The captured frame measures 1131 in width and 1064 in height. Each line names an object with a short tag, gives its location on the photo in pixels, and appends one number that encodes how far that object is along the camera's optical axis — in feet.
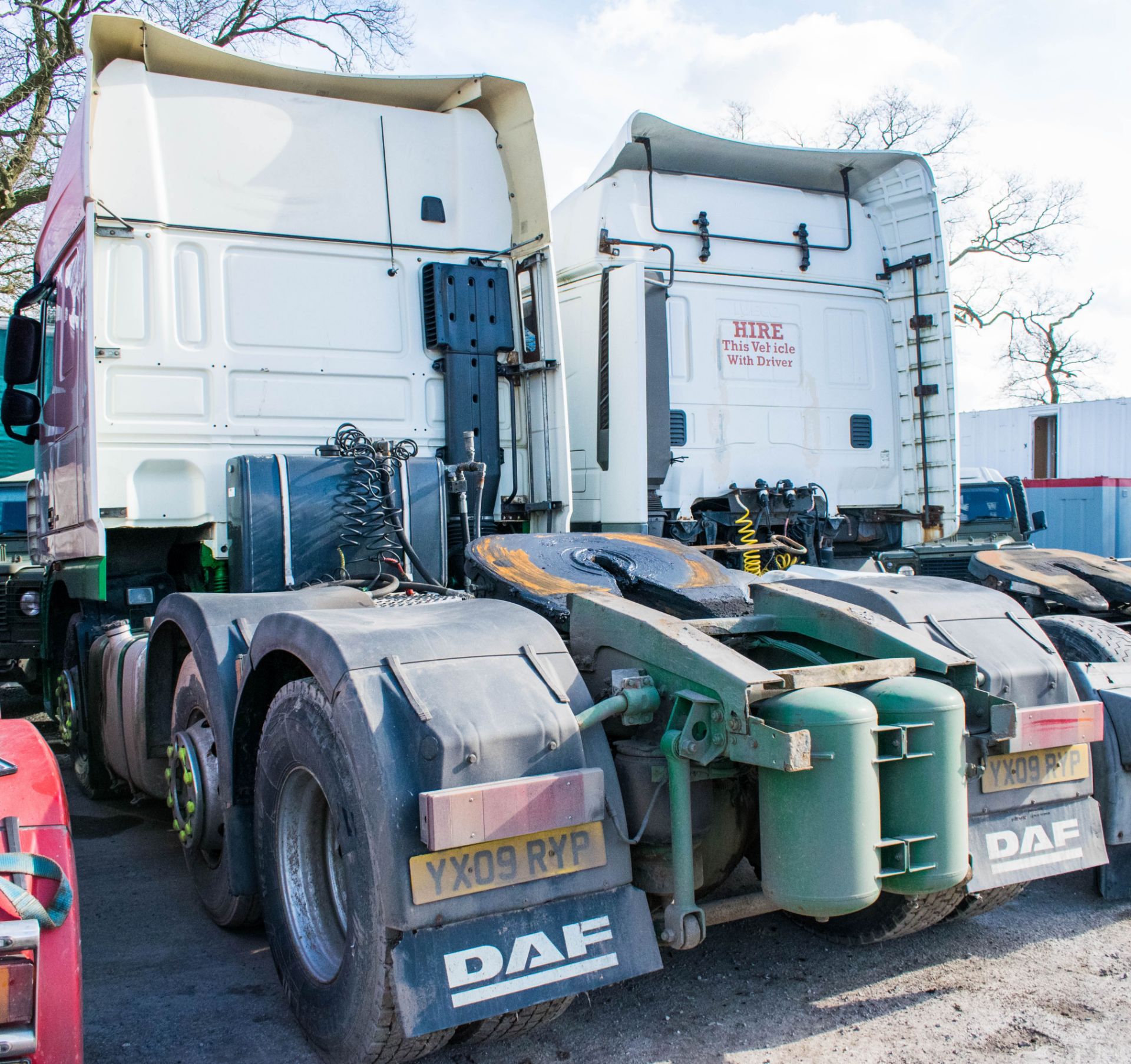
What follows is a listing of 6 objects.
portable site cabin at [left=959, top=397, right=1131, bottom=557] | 57.00
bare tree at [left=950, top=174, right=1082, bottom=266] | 103.45
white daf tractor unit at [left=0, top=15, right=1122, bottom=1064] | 8.09
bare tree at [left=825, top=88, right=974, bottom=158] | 98.07
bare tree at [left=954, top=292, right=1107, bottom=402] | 117.46
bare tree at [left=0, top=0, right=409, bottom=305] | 50.16
